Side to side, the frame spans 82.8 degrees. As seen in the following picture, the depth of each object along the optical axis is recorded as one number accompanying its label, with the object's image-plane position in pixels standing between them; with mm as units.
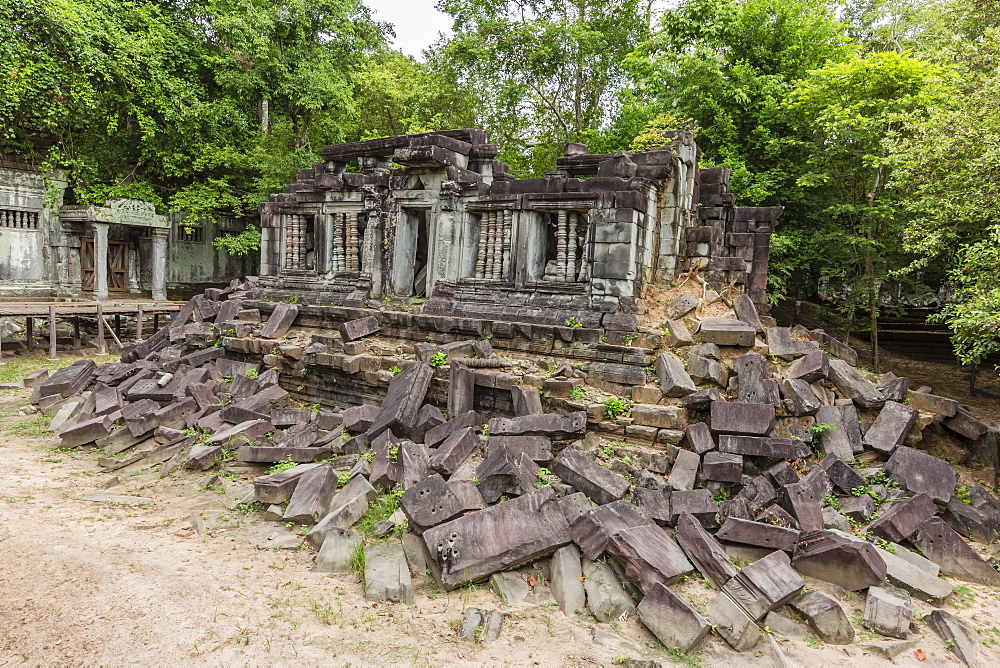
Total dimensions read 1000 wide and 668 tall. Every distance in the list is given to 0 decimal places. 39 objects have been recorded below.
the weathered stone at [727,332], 8312
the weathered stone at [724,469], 6461
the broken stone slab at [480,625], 4586
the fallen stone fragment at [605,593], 4887
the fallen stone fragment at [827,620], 4668
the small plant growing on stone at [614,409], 7605
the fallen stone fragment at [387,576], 5039
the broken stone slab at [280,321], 11648
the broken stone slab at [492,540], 5199
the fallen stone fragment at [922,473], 6562
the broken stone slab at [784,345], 8414
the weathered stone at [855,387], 7906
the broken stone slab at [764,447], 6633
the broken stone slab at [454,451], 6781
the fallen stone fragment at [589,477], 6156
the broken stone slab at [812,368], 7840
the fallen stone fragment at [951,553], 5621
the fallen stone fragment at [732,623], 4566
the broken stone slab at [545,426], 7188
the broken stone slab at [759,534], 5535
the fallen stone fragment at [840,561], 5215
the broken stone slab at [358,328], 10453
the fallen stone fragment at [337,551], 5484
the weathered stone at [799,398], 7426
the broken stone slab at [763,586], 4809
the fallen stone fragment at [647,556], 5023
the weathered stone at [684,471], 6426
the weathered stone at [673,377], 7480
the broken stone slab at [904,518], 5953
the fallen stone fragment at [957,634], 4547
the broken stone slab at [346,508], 5941
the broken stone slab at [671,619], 4484
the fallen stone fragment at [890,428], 7316
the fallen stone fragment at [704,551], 5207
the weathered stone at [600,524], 5344
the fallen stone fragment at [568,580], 4996
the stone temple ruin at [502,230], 9508
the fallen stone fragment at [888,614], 4746
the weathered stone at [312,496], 6430
